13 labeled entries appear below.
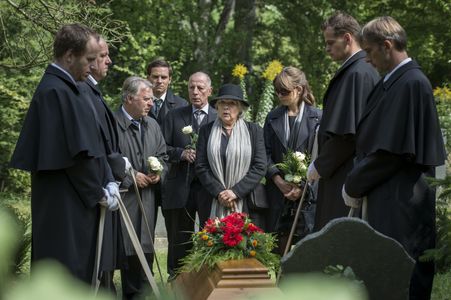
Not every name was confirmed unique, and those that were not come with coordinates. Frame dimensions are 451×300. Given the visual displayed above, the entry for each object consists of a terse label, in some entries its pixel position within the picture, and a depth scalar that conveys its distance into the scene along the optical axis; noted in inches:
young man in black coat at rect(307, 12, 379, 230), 222.5
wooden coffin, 196.5
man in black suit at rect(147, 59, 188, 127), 341.4
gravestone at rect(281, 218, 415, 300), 167.5
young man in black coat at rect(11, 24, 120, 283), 194.2
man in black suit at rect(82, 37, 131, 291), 211.3
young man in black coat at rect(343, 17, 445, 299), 187.0
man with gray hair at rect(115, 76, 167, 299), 290.0
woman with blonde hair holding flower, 299.3
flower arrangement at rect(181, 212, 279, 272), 220.7
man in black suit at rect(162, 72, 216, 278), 316.8
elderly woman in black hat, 292.8
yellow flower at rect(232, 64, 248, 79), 392.8
